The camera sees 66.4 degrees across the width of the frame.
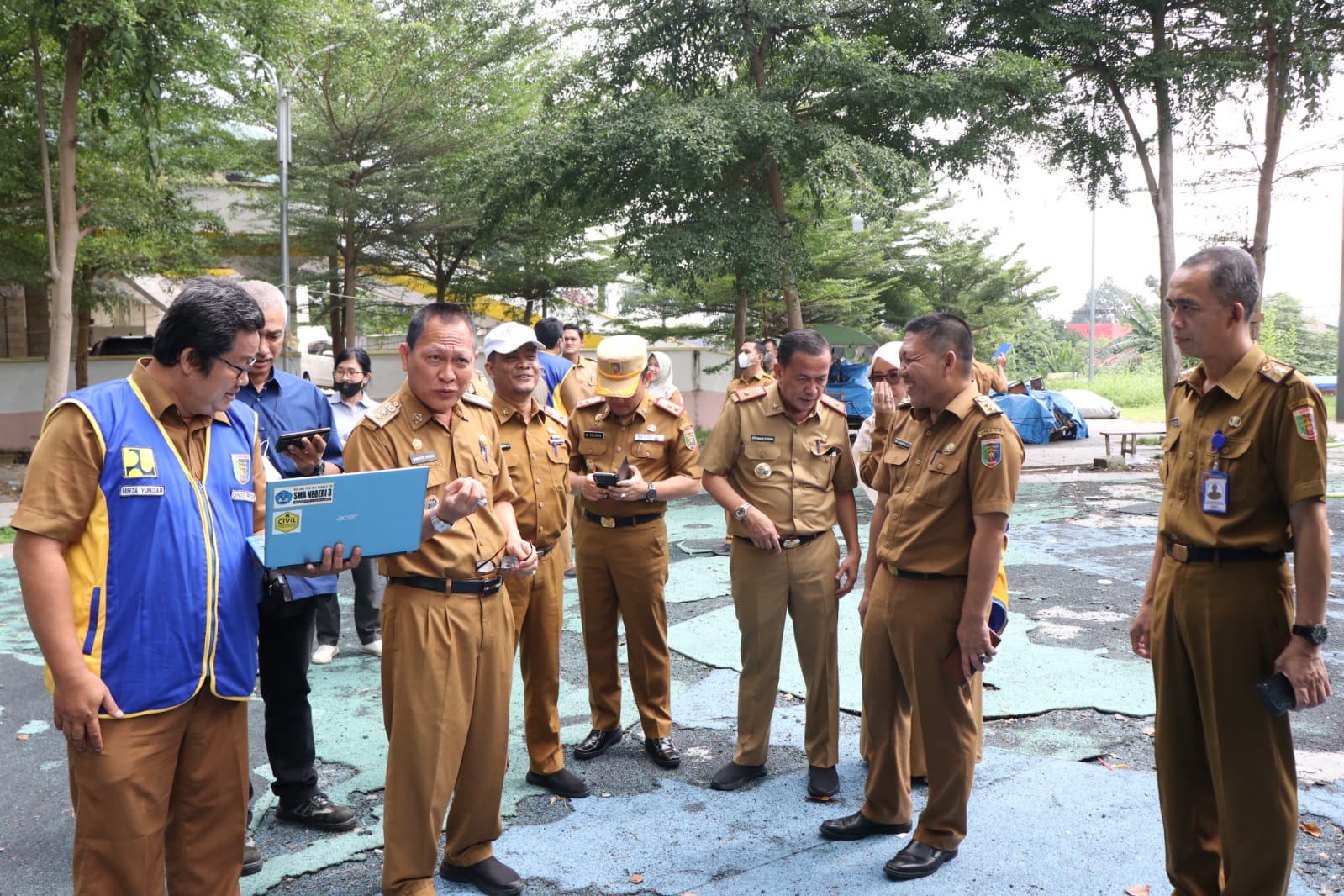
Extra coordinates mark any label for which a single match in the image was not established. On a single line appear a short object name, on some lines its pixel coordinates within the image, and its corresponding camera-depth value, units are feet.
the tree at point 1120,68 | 46.70
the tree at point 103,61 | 35.01
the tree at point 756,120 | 45.98
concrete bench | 47.44
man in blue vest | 7.39
